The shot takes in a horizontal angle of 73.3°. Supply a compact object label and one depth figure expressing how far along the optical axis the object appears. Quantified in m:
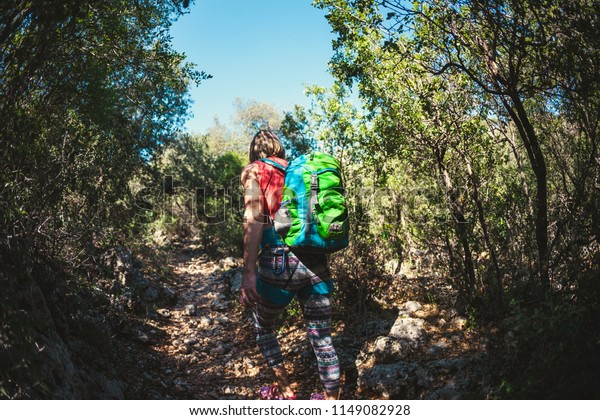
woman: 2.93
